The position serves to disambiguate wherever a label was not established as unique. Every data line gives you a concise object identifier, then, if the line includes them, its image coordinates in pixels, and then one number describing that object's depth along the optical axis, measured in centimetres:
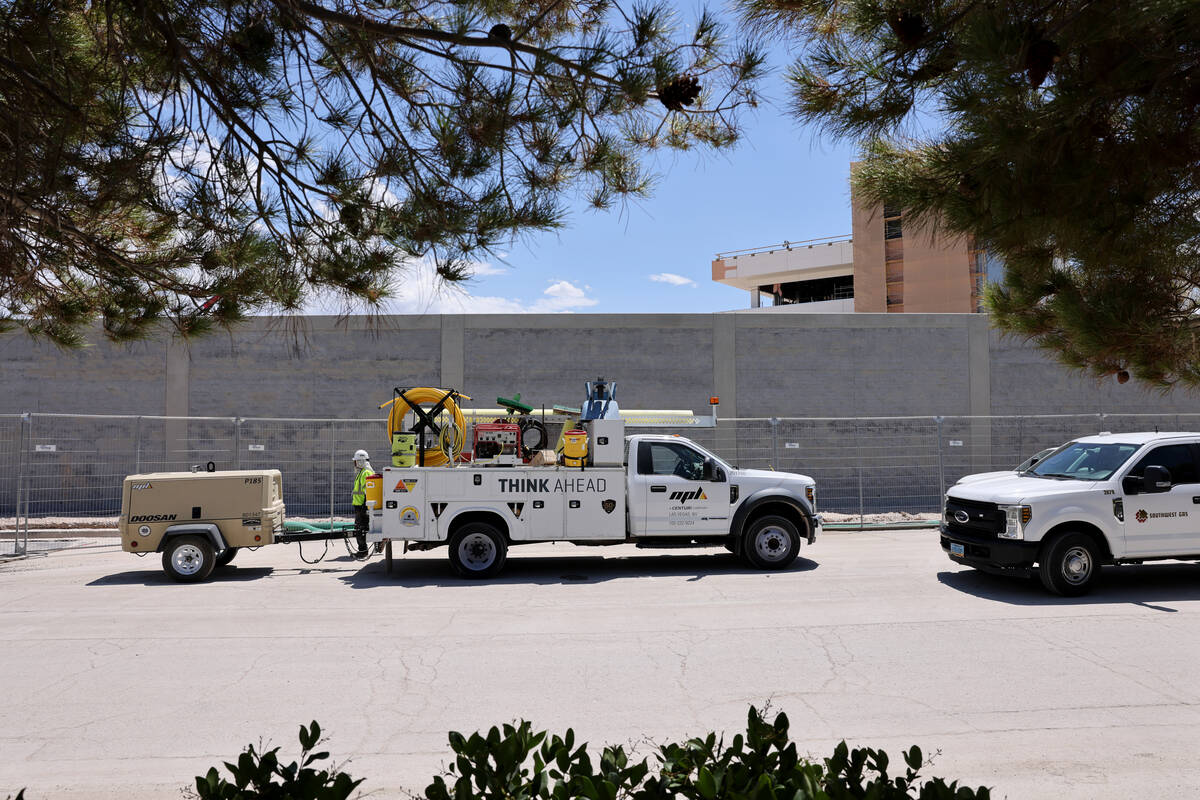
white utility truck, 1199
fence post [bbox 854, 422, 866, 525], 1778
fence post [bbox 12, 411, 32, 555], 1460
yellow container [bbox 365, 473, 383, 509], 1210
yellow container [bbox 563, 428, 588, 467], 1230
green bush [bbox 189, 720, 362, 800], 271
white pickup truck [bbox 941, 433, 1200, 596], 1012
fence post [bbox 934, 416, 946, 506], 1846
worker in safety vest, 1340
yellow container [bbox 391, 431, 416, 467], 1199
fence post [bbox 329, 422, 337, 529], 1796
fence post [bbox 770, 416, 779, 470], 1830
